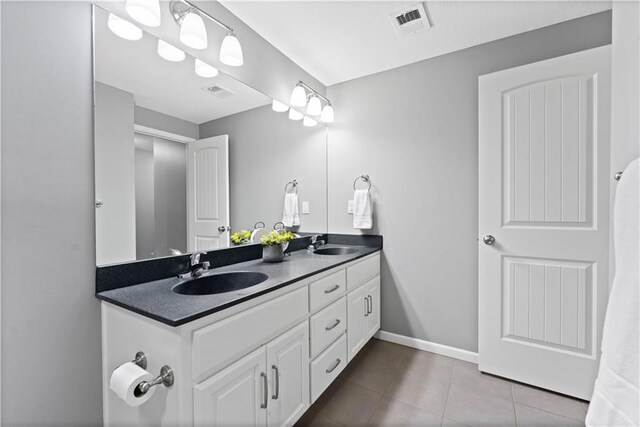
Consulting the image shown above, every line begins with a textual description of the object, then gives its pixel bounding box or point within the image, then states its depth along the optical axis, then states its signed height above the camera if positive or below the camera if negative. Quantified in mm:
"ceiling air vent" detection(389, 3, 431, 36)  1622 +1185
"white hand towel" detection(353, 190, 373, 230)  2273 +9
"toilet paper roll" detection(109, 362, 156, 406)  827 -521
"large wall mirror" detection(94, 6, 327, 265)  1135 +320
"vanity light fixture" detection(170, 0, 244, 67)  1301 +911
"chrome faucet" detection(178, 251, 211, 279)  1360 -286
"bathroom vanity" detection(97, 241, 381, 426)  866 -510
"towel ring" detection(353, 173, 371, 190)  2359 +285
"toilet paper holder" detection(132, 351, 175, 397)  845 -533
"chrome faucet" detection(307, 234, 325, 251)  2222 -277
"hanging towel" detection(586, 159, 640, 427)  521 -239
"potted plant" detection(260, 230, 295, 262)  1694 -228
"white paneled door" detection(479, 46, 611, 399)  1555 -55
